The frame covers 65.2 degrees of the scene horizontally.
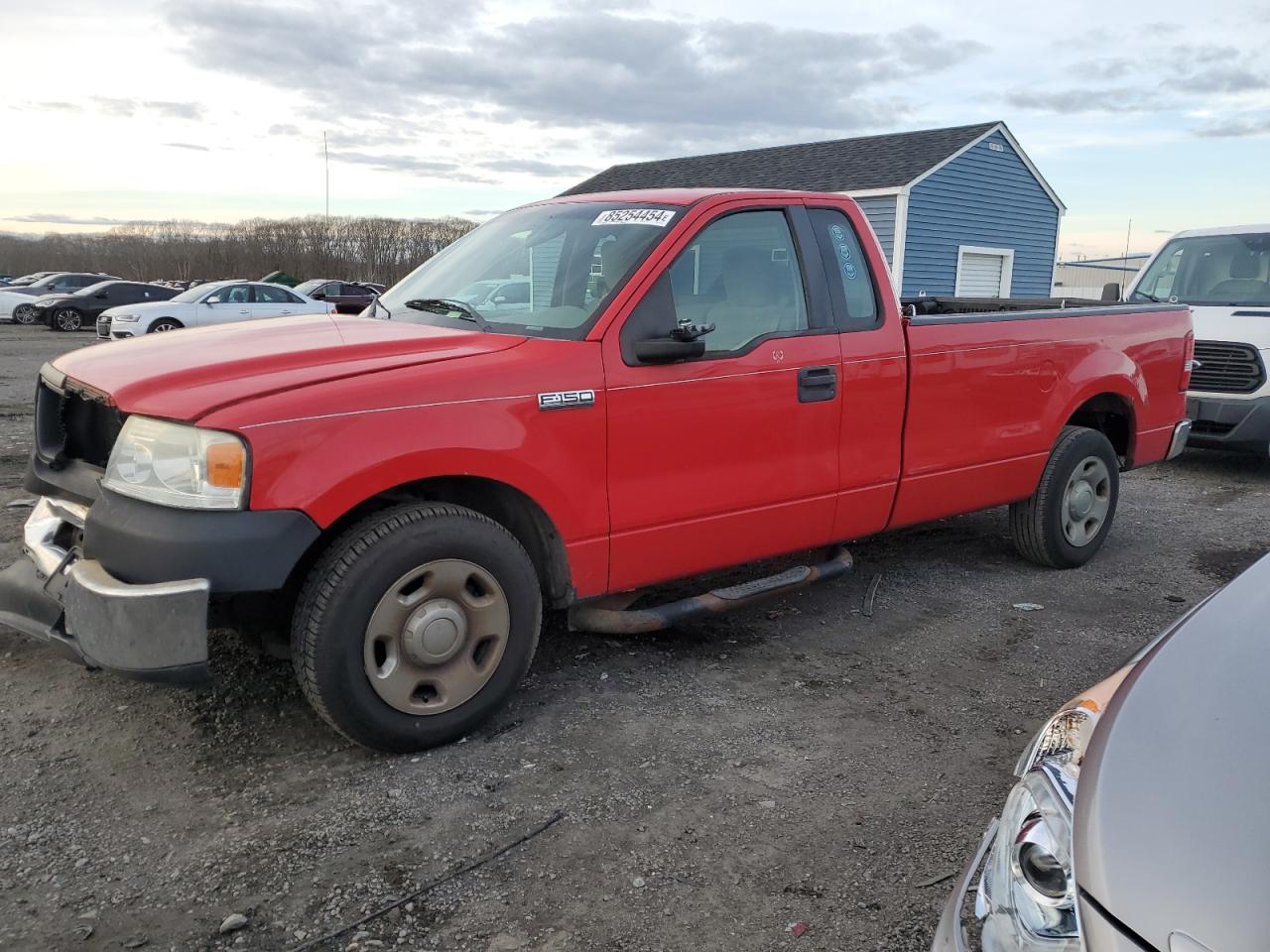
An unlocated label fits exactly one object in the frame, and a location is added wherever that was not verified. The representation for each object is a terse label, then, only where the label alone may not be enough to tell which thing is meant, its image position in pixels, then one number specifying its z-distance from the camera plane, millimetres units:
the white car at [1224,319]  8195
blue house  21219
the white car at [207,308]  19500
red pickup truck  2914
